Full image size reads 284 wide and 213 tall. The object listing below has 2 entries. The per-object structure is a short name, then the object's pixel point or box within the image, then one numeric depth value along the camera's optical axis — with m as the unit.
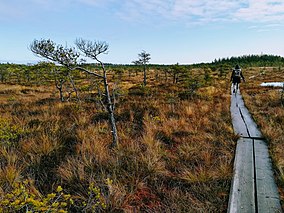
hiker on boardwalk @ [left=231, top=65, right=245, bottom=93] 12.38
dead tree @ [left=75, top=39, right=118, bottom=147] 3.89
